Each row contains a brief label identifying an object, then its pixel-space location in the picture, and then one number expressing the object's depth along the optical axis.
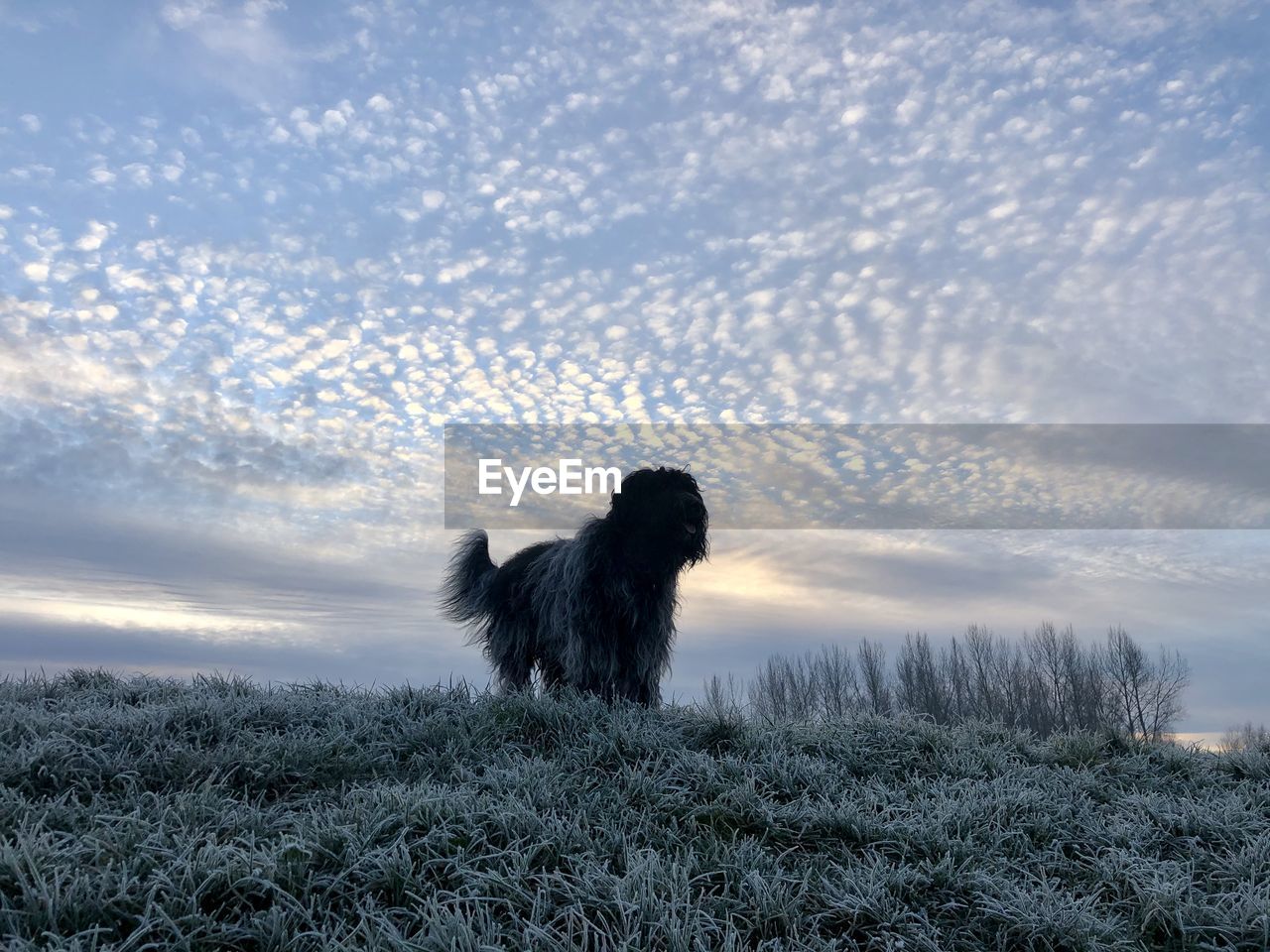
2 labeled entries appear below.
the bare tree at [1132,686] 22.72
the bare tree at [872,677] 27.86
